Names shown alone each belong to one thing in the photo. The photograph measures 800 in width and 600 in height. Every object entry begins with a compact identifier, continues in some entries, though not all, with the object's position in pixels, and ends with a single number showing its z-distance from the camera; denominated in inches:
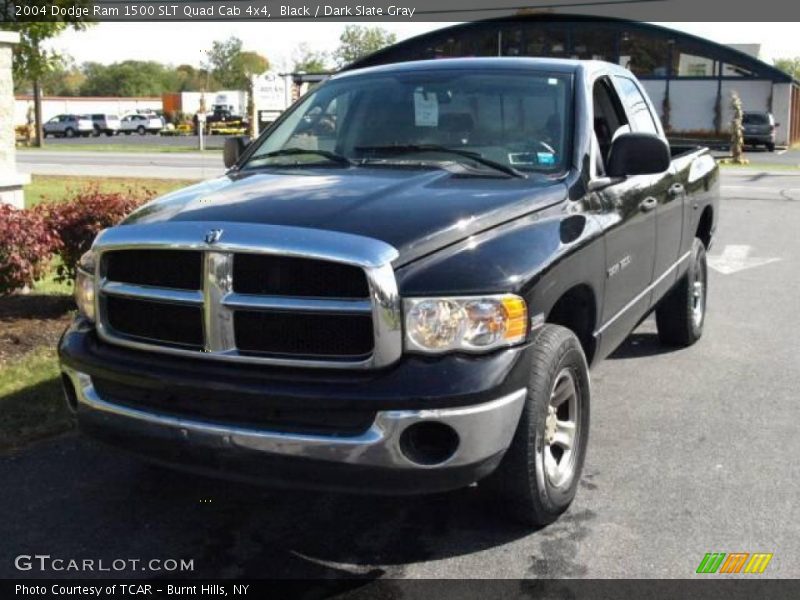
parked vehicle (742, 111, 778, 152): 1711.4
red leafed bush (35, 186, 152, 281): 286.4
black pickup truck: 127.0
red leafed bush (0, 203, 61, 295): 265.9
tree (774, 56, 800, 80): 5754.9
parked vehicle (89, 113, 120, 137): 2691.9
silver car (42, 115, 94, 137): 2615.7
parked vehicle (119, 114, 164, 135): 2865.4
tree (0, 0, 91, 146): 367.2
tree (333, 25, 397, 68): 3540.8
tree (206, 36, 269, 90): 3405.5
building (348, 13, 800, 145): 1932.8
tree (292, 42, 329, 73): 3687.5
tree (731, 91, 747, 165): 1208.8
